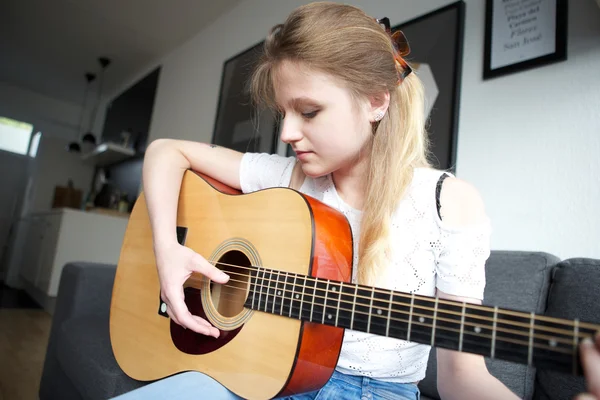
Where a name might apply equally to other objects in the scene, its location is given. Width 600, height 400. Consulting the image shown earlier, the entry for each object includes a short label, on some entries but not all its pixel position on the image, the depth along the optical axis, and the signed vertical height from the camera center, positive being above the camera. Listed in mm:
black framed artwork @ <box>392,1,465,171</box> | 1479 +747
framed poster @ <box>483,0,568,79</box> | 1241 +794
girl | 685 +118
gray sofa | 909 -251
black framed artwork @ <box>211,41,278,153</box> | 2384 +795
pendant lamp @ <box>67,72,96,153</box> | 4711 +1739
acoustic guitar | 441 -84
